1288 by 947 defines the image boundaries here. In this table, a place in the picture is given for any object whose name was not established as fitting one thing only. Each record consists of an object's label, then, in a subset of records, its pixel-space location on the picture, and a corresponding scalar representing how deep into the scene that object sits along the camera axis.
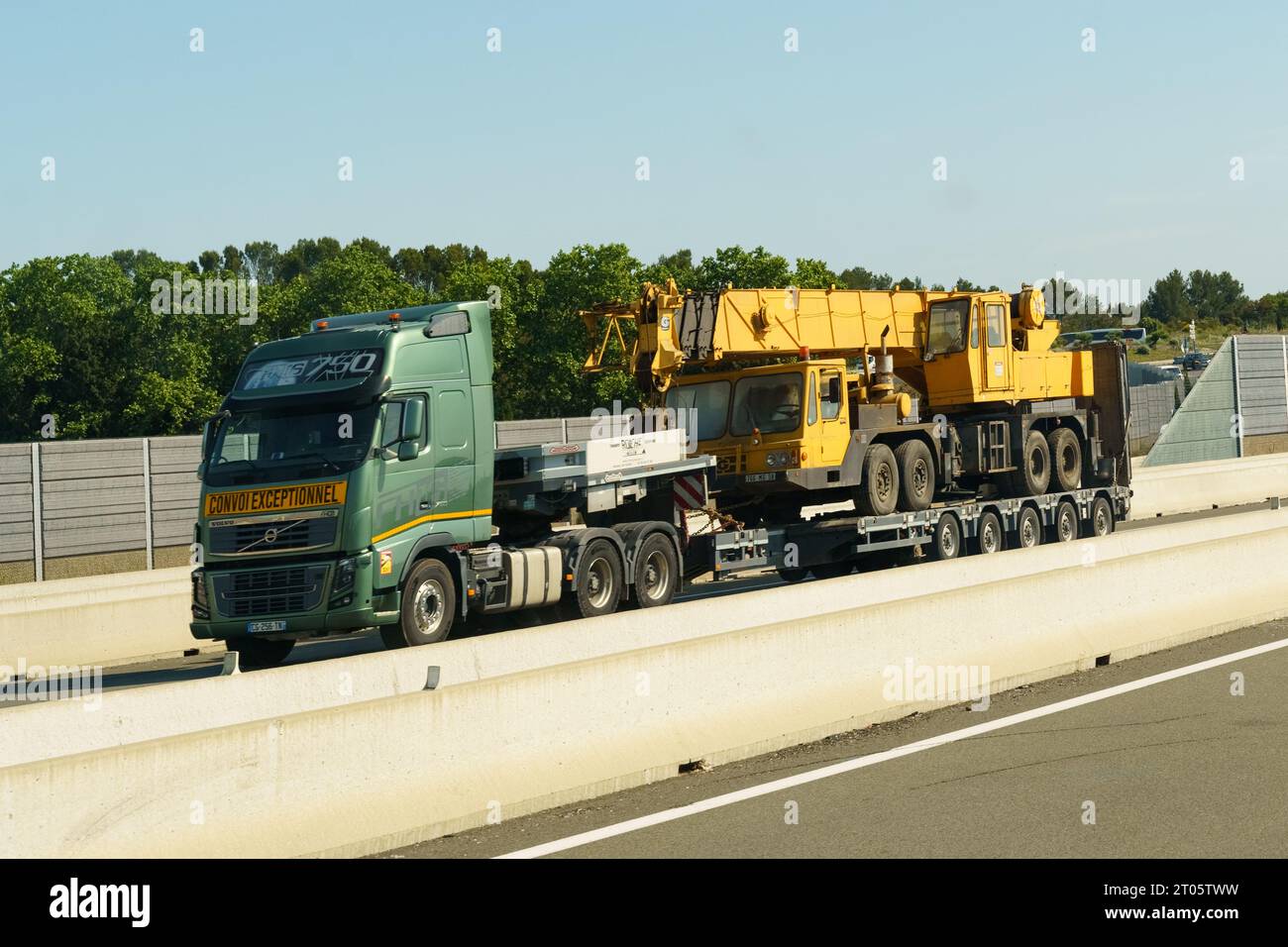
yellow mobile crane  20.58
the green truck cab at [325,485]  14.99
